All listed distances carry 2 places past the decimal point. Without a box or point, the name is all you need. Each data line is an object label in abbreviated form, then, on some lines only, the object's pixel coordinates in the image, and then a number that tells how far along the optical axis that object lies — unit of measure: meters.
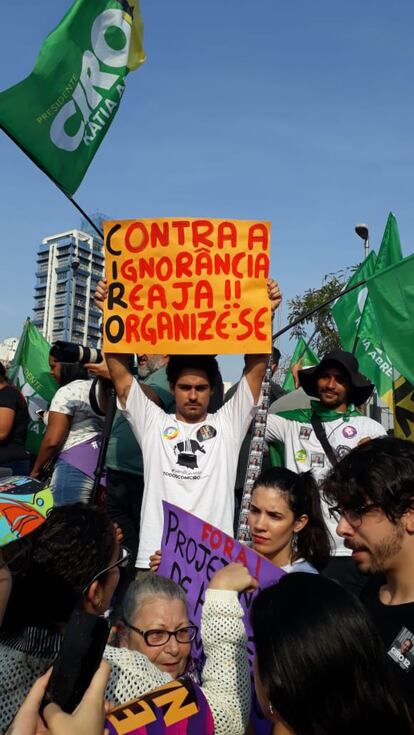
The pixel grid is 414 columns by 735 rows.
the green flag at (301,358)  9.46
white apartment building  126.13
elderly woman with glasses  2.37
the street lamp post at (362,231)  14.41
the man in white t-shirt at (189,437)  3.49
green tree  18.44
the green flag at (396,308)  5.36
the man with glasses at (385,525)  2.01
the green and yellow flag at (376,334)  7.39
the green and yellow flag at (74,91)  4.35
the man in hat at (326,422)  4.16
